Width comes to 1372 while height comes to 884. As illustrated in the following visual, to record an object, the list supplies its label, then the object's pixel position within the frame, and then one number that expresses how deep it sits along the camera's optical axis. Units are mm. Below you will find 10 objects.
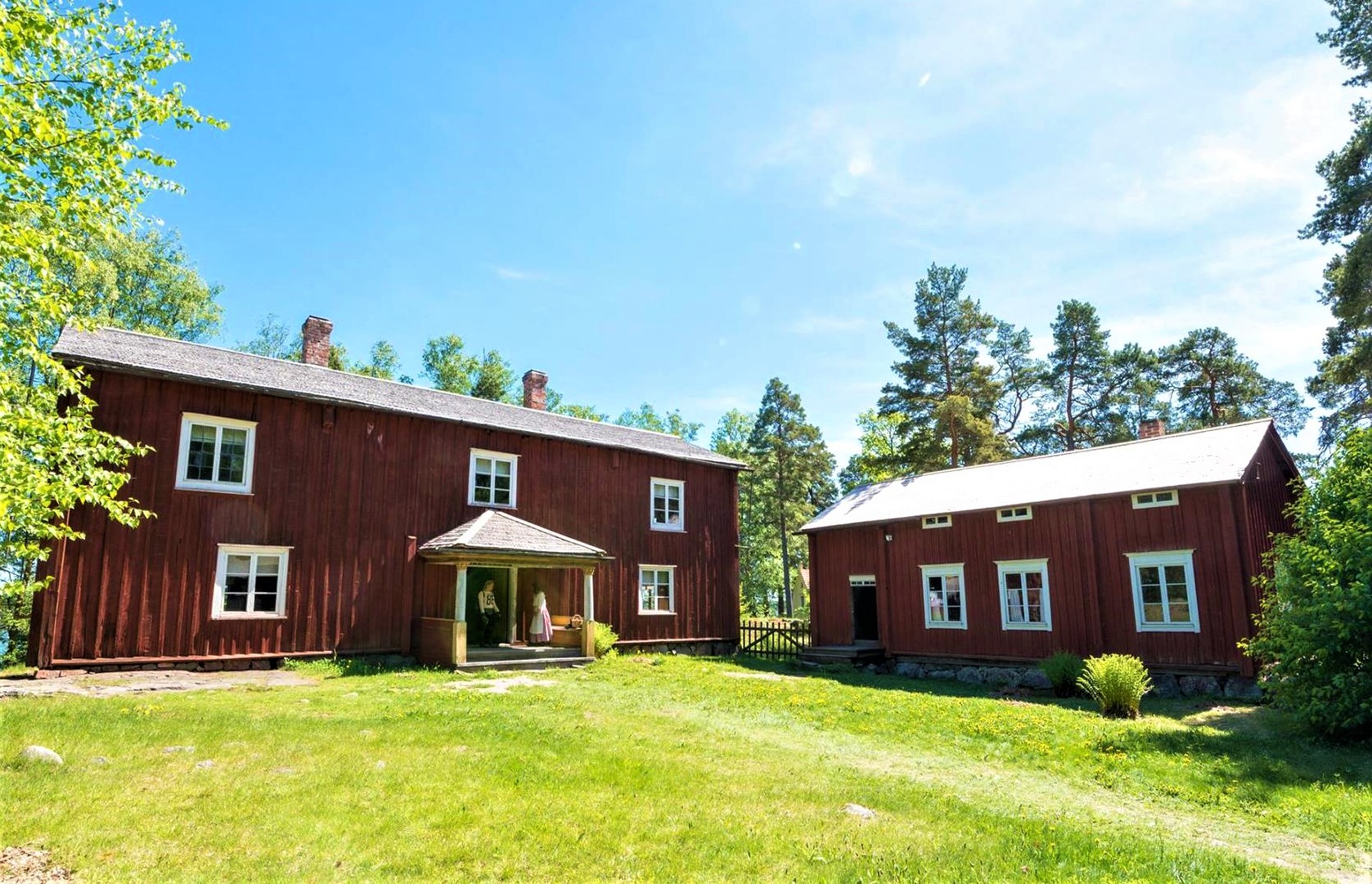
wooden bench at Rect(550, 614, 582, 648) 19594
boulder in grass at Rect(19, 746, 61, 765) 7281
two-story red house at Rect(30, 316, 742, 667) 15086
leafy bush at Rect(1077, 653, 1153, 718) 13570
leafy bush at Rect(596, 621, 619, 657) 20031
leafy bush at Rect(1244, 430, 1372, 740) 10695
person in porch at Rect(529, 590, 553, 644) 19719
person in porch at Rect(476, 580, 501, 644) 20531
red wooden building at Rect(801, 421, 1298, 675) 16328
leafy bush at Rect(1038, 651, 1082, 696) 16641
